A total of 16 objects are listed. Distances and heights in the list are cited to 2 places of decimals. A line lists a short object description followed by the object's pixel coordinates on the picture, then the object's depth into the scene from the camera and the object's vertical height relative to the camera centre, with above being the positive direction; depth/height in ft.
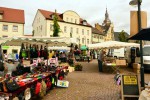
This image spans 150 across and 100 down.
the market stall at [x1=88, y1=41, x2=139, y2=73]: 28.46 +1.26
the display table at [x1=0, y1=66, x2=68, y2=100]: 10.03 -3.53
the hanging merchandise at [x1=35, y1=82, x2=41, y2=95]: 12.74 -4.33
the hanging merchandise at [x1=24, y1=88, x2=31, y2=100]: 11.23 -4.48
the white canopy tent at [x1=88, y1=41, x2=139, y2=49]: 28.46 +1.60
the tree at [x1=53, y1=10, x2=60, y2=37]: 69.46 +14.58
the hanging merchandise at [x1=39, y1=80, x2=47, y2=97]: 13.37 -4.77
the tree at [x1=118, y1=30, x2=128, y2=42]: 106.60 +14.63
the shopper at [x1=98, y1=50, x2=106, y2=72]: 29.37 -2.32
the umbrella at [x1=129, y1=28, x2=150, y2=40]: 11.14 +1.53
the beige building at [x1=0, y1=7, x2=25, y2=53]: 81.00 +19.03
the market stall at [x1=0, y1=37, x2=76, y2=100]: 10.18 -3.23
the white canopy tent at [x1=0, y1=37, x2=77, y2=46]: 16.00 +1.68
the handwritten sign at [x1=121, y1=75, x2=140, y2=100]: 11.49 -3.69
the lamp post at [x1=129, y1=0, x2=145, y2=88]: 11.97 +0.27
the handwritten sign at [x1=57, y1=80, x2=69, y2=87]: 18.01 -5.30
